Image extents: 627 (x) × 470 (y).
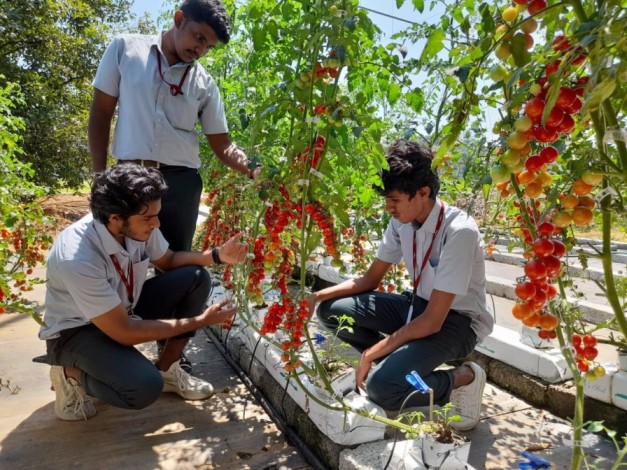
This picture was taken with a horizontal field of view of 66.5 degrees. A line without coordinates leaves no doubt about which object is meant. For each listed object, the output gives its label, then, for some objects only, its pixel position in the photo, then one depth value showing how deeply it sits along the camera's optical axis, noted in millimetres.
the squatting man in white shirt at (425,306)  1925
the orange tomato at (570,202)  830
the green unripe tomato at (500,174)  785
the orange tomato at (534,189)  837
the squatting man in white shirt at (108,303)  1843
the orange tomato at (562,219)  808
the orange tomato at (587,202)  841
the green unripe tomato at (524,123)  741
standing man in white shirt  2133
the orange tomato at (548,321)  932
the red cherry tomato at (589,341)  1161
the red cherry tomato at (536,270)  865
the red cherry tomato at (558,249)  885
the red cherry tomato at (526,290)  875
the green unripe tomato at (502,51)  855
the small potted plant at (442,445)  1436
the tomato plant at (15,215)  2337
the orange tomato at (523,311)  898
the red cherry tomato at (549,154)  838
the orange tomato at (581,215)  810
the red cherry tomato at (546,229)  884
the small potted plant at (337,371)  1966
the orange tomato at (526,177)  843
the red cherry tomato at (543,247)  862
